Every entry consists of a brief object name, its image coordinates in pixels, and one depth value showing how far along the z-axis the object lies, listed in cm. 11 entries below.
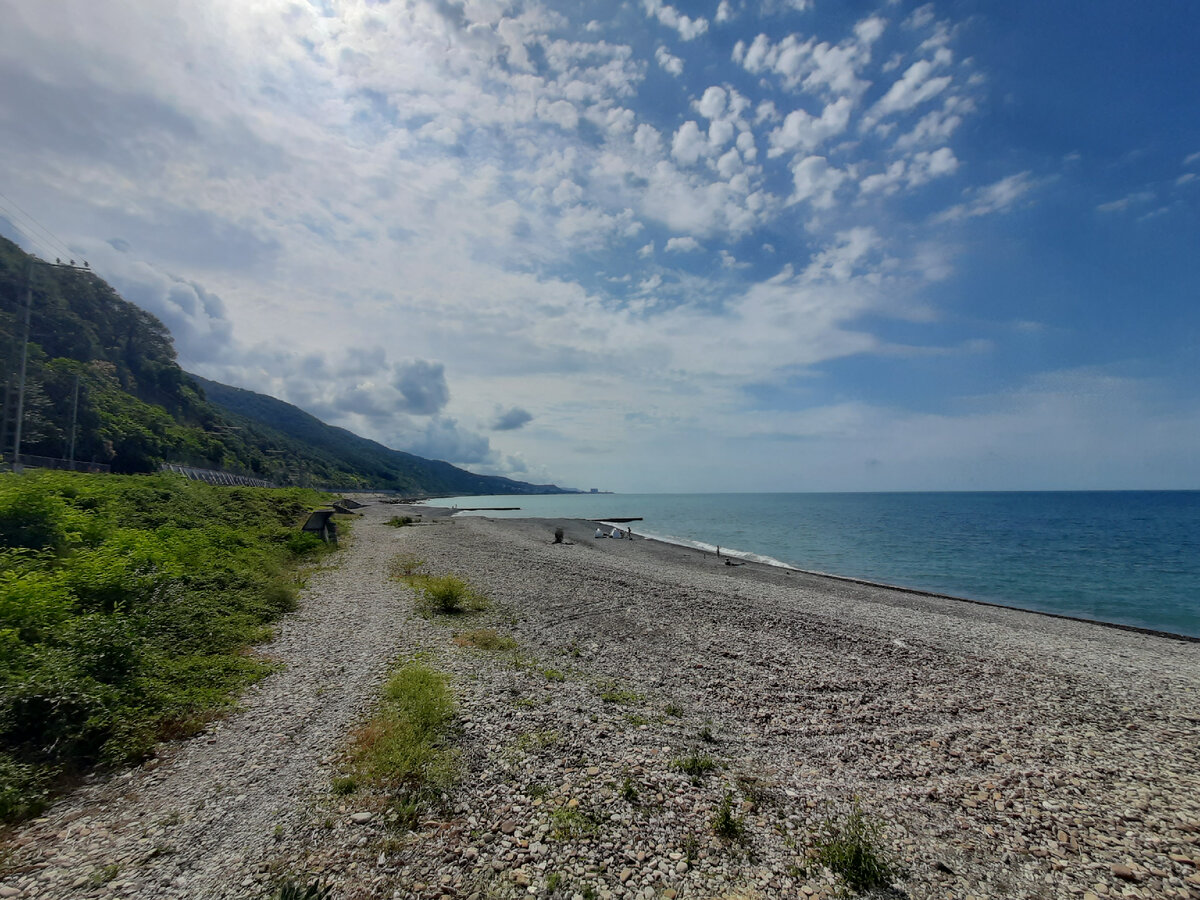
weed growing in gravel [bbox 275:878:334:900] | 519
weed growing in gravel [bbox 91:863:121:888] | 527
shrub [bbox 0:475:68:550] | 1181
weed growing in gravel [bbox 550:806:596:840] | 650
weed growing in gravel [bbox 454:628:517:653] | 1437
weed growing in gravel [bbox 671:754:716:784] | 820
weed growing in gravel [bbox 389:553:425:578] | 2538
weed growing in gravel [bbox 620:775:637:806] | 726
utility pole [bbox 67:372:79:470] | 5166
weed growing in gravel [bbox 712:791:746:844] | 666
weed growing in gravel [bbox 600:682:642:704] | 1120
